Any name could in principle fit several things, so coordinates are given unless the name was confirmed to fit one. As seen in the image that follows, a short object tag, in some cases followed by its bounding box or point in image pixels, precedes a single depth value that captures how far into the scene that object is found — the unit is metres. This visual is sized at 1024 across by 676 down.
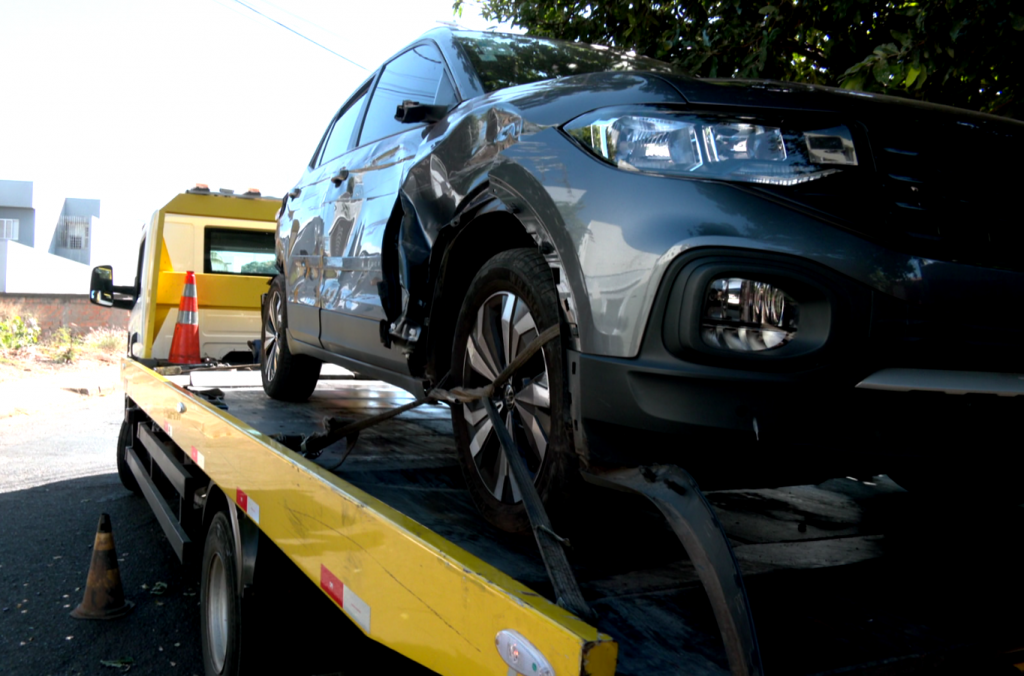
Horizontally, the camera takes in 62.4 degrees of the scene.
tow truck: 1.55
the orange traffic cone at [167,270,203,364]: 6.34
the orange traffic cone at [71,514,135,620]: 4.27
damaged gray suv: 1.68
